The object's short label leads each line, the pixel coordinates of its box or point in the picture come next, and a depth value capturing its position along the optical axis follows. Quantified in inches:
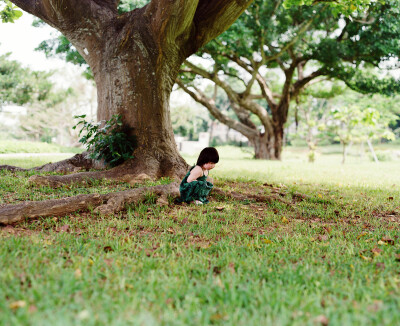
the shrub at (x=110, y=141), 239.5
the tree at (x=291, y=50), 446.9
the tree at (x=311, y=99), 719.1
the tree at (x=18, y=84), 789.2
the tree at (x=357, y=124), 619.5
